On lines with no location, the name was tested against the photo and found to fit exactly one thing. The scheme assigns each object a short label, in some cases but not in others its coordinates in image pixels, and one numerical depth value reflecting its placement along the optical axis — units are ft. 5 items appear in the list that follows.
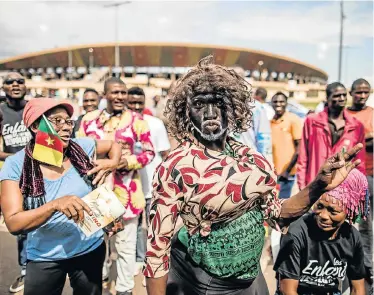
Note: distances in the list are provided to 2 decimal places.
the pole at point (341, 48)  70.08
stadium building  174.40
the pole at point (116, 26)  82.52
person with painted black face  4.65
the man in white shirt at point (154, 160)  12.21
